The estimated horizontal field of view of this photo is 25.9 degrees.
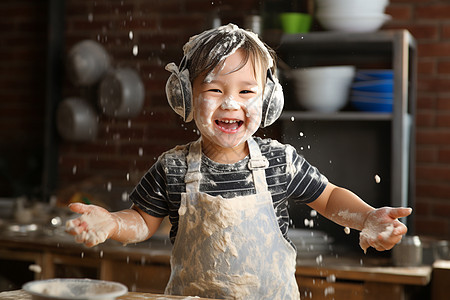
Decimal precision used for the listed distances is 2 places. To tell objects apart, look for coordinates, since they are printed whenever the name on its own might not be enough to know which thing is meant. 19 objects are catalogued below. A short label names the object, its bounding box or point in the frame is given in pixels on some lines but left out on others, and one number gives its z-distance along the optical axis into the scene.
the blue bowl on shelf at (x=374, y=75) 2.63
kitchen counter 2.47
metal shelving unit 2.63
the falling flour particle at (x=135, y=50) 3.36
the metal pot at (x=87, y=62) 3.56
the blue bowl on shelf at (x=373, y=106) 2.66
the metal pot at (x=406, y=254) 2.55
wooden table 1.59
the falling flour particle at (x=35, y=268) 2.80
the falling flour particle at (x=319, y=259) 2.47
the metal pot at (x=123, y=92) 3.39
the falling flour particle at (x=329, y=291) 2.47
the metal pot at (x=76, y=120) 3.59
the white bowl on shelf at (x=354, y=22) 2.67
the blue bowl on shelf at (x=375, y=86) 2.63
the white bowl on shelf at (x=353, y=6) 2.67
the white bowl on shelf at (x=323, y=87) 2.59
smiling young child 1.76
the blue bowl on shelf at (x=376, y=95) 2.64
